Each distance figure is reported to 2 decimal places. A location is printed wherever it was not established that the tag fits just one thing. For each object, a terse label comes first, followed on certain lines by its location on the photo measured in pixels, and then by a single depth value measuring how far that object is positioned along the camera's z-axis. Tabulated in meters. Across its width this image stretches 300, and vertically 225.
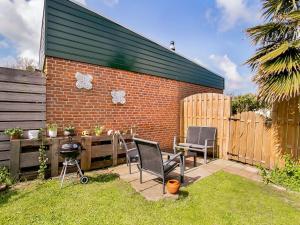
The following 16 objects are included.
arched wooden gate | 6.72
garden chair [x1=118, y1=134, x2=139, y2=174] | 5.07
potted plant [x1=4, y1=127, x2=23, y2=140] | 4.28
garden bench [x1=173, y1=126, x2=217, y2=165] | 6.42
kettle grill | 4.02
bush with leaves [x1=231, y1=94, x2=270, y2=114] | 12.31
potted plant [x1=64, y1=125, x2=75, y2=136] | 5.03
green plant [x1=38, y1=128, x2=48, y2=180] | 4.43
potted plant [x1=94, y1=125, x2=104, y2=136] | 5.57
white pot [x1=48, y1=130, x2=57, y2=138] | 4.79
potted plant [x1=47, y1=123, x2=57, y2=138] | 4.79
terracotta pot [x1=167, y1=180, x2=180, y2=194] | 3.71
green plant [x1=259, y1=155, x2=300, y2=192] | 4.39
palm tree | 3.87
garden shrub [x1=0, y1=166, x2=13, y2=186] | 4.12
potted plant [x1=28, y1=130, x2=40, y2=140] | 4.48
